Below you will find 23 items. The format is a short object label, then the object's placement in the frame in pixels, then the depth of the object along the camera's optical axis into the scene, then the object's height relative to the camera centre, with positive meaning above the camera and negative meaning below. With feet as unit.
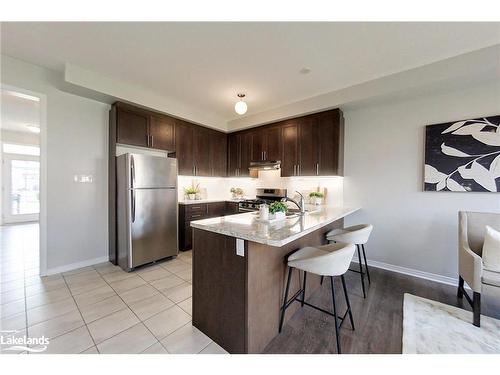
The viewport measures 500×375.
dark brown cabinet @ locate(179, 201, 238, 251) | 12.71 -1.97
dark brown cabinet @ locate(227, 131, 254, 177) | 15.02 +2.44
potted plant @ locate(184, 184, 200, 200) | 14.11 -0.47
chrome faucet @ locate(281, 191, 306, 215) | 8.17 -0.87
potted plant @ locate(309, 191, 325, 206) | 11.66 -0.67
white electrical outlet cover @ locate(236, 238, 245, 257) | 4.82 -1.47
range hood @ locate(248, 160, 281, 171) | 13.23 +1.36
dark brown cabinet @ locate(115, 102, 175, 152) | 10.59 +3.19
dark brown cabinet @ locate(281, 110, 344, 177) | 11.05 +2.34
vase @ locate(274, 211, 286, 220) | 6.68 -0.98
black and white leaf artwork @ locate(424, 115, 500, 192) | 8.03 +1.25
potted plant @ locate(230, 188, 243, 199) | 16.35 -0.58
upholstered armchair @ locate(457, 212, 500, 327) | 6.02 -2.35
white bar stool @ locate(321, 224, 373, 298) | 7.14 -1.81
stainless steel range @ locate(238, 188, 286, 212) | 13.64 -0.96
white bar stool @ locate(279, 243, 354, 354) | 4.97 -2.01
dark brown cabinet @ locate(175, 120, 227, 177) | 13.24 +2.47
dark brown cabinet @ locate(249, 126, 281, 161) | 13.39 +2.87
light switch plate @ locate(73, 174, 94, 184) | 10.14 +0.35
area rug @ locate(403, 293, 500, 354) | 5.22 -4.16
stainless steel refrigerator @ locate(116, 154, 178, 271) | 9.82 -1.20
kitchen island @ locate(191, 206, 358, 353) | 4.80 -2.41
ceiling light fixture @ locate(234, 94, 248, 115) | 9.53 +3.67
